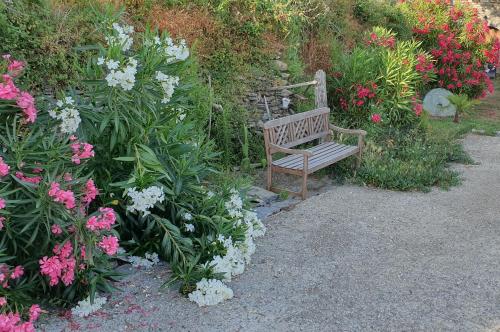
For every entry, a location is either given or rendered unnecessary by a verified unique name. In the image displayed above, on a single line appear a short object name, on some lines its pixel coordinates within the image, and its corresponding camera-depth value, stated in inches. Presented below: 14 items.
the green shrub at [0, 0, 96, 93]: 209.9
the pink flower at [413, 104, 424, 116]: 353.7
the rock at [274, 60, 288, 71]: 317.1
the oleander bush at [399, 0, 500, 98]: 462.9
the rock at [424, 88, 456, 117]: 445.5
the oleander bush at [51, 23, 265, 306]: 148.7
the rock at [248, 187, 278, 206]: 231.9
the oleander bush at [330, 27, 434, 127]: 340.8
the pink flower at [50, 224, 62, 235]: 128.8
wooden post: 311.1
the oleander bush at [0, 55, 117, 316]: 127.2
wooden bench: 245.9
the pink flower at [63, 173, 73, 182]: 132.3
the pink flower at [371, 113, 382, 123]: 327.9
